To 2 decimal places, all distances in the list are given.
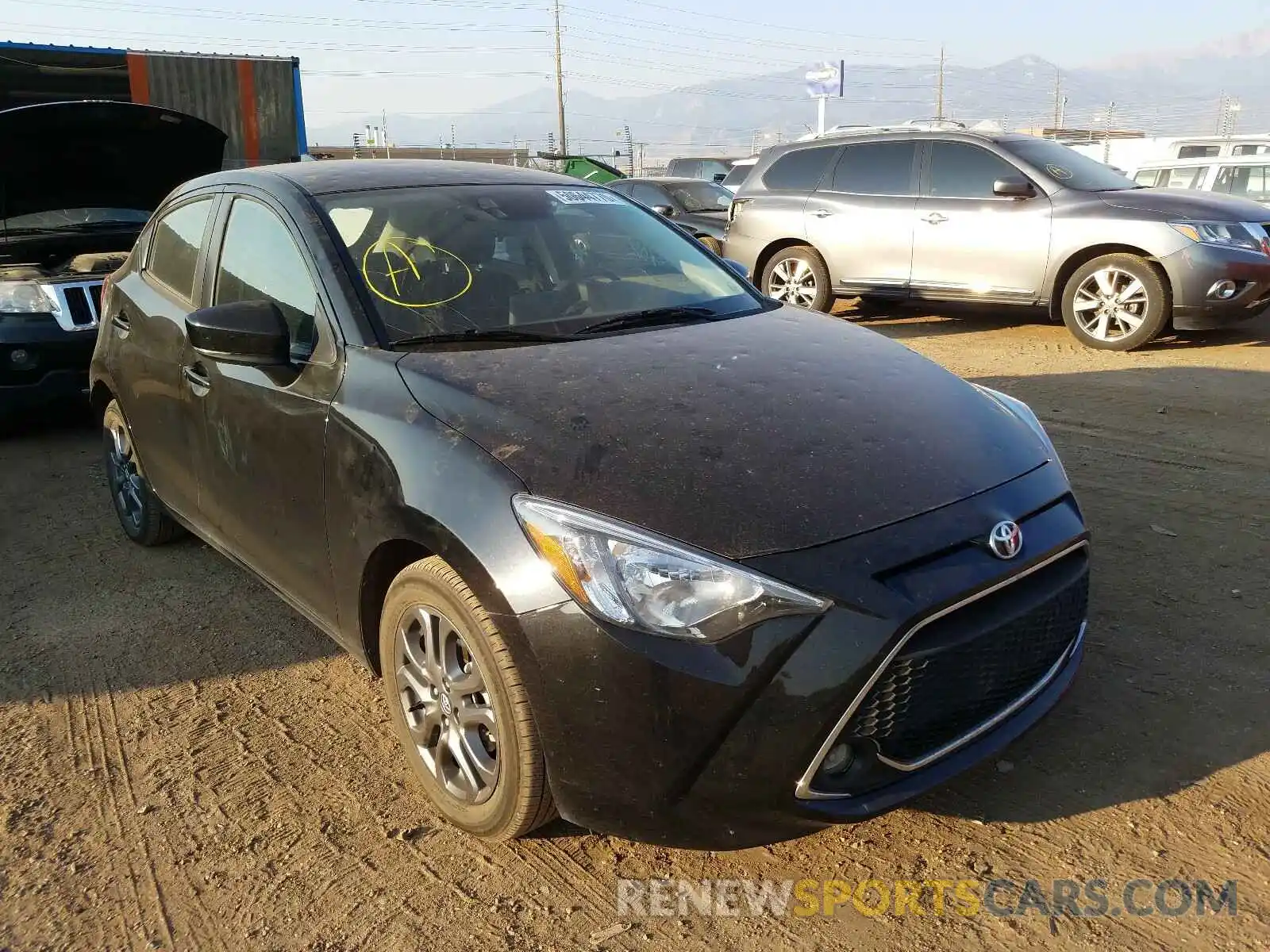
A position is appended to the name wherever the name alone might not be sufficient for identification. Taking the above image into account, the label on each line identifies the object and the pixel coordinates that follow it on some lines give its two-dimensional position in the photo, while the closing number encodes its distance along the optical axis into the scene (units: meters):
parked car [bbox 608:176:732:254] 13.47
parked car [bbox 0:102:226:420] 5.97
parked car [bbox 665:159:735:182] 23.03
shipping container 9.62
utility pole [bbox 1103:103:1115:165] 27.70
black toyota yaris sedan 2.04
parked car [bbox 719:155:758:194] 18.26
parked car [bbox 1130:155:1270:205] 13.51
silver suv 7.68
